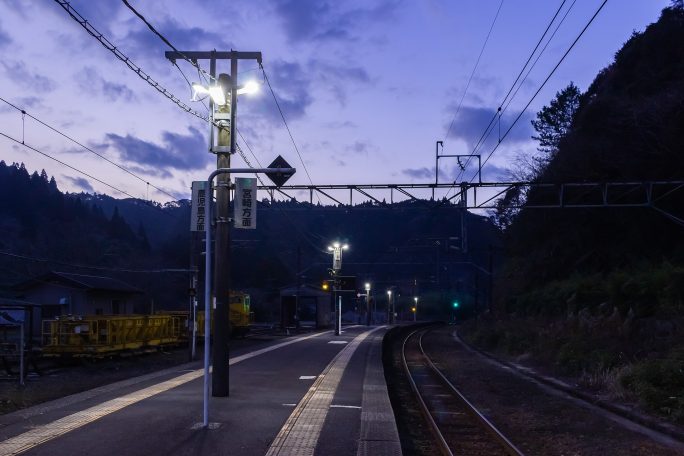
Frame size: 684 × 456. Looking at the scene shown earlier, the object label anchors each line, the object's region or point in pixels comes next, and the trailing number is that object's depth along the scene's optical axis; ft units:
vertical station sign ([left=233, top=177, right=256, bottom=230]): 41.57
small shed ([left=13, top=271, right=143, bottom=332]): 134.31
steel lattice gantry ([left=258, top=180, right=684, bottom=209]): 86.63
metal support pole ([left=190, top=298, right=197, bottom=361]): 86.12
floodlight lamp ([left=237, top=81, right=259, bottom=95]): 46.03
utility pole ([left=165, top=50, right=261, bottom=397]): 45.39
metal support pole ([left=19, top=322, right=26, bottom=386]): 59.77
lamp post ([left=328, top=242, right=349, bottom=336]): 155.74
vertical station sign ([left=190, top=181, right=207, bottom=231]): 39.86
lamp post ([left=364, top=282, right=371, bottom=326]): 231.22
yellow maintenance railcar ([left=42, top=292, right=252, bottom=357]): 87.10
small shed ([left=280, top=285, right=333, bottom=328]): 211.00
